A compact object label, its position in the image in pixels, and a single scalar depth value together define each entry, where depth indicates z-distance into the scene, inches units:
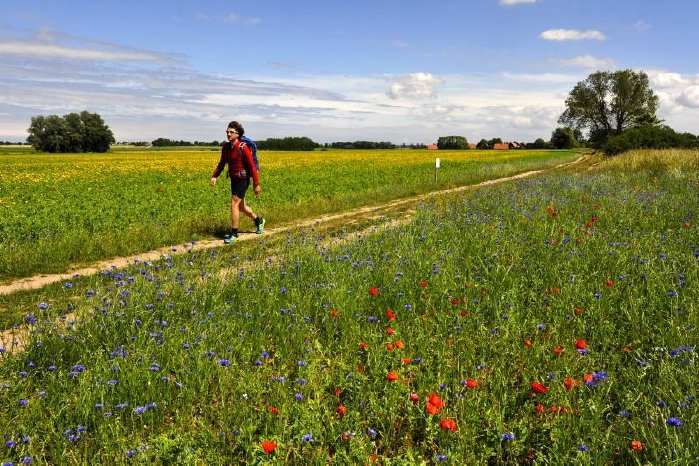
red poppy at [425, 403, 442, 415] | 99.0
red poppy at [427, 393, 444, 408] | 102.0
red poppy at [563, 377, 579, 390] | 112.3
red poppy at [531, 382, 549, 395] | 106.7
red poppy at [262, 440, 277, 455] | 88.4
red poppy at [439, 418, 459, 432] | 96.3
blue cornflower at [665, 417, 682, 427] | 94.3
